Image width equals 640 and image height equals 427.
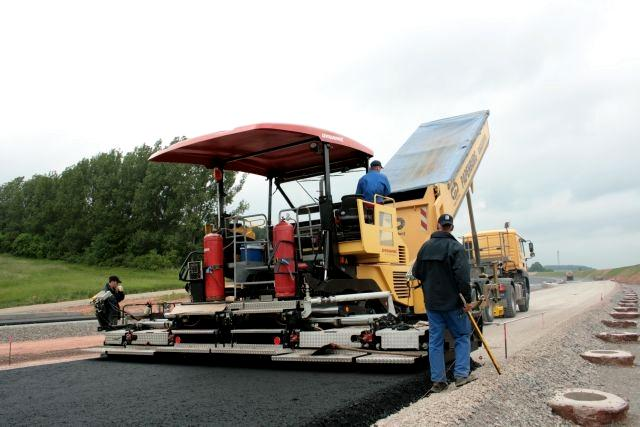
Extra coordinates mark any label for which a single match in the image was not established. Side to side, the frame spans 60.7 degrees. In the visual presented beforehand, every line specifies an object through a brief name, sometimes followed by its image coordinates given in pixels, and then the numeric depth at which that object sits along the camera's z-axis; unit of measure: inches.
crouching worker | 320.2
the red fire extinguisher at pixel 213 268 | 266.4
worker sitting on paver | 269.9
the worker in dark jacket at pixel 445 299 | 191.2
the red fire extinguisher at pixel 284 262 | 237.1
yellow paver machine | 225.6
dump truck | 513.0
